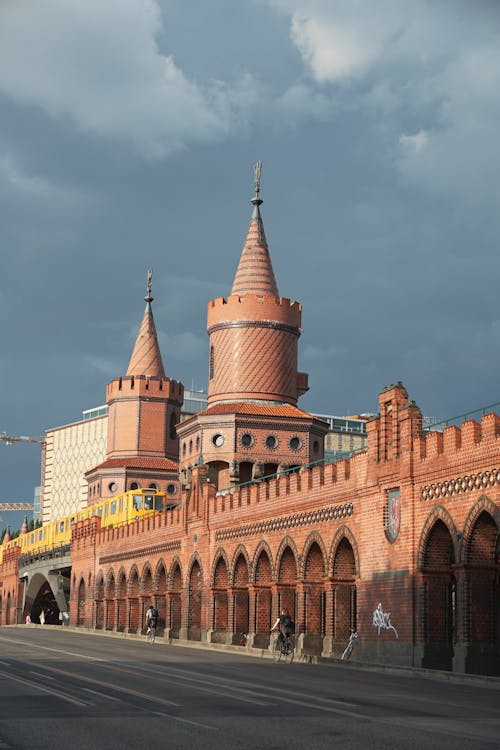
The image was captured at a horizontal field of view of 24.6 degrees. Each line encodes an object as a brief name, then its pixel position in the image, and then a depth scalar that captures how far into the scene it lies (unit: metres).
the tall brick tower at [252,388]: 56.66
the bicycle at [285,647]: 34.16
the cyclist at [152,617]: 46.41
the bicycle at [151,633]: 46.95
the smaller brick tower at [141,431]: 74.44
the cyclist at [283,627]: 34.31
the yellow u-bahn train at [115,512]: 64.75
